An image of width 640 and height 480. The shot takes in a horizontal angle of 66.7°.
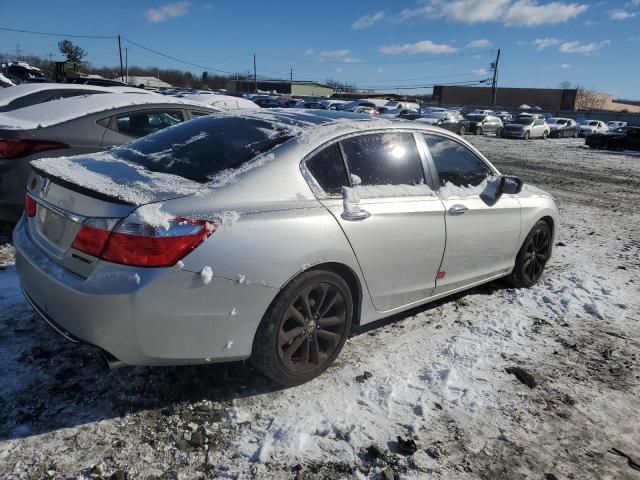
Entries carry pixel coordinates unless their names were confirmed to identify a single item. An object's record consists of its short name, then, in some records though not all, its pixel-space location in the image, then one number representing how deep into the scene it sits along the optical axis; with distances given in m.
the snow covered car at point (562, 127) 33.41
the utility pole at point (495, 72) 73.93
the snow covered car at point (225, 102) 8.86
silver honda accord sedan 2.30
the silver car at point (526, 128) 29.33
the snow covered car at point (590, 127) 36.95
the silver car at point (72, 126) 4.47
